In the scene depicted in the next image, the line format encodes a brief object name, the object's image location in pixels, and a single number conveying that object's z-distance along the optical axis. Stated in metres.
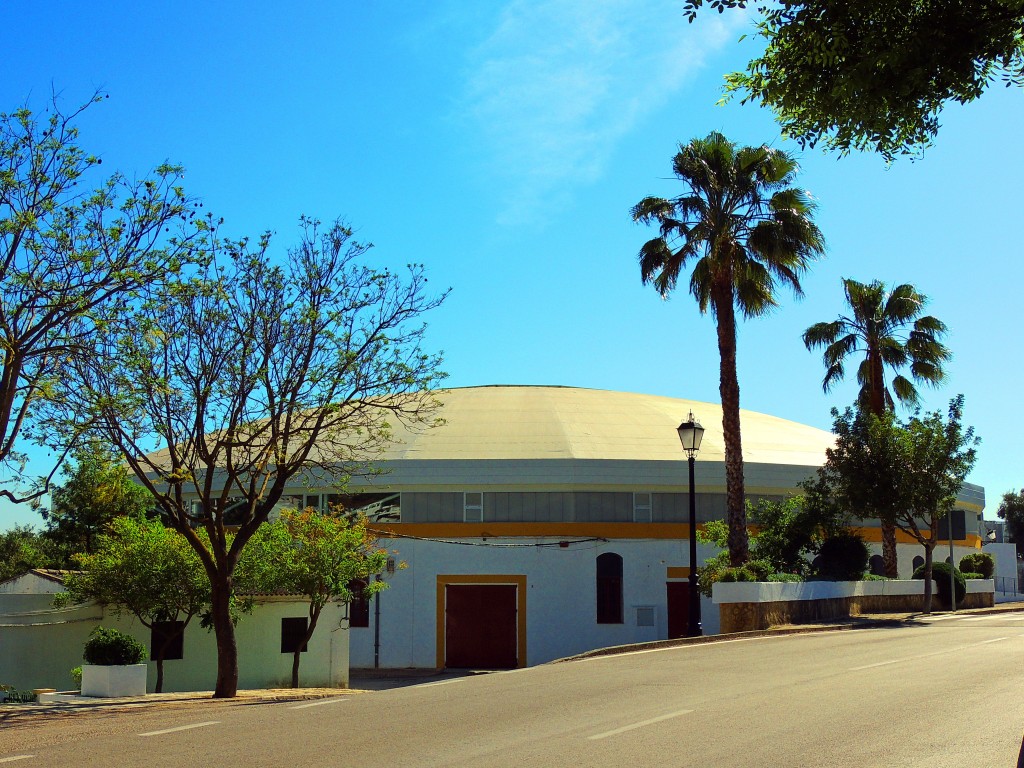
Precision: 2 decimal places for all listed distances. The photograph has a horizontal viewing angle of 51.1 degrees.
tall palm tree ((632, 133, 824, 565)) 27.41
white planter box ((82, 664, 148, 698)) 17.70
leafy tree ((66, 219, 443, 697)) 17.55
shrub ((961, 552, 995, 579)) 43.81
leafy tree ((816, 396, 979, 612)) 30.94
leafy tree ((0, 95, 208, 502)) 14.27
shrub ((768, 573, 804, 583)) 25.80
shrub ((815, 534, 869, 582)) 30.41
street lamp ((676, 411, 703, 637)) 22.89
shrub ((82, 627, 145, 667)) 17.83
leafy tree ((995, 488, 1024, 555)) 93.12
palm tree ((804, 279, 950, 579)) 36.84
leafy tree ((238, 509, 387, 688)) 25.38
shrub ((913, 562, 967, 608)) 34.09
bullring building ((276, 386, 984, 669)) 34.88
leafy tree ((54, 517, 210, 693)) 23.08
